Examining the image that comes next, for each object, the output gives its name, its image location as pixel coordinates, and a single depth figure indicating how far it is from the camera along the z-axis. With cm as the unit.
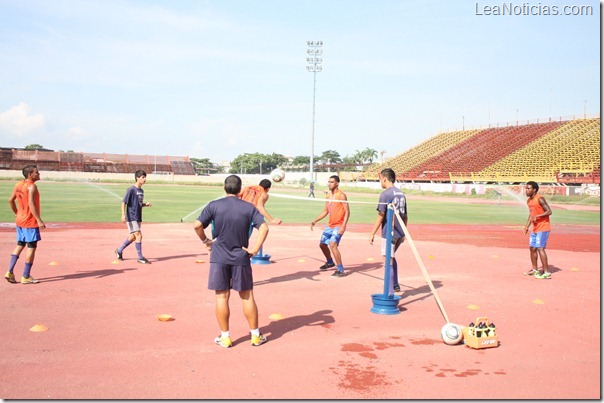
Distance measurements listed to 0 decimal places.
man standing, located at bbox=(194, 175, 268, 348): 627
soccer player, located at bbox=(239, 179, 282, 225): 1095
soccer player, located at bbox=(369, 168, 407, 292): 886
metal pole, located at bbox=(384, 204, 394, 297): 805
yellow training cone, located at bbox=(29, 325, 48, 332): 676
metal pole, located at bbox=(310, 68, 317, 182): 5997
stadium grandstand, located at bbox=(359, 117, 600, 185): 6009
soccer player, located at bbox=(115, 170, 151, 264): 1203
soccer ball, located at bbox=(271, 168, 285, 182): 1225
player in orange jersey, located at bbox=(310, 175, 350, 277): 1108
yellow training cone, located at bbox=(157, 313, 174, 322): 736
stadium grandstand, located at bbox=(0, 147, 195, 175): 8994
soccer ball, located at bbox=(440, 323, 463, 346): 654
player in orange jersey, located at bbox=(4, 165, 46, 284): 941
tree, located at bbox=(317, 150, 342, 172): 14288
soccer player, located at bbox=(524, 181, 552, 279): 1123
